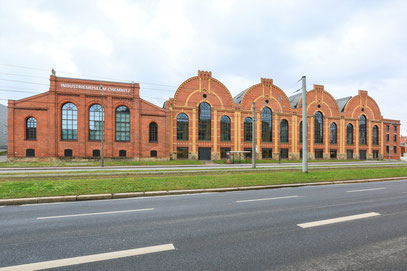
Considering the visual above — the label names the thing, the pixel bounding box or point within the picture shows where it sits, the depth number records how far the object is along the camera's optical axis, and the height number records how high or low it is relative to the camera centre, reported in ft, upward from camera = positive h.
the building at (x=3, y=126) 154.27 +12.02
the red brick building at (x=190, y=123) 90.68 +9.46
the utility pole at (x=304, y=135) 43.41 +0.85
